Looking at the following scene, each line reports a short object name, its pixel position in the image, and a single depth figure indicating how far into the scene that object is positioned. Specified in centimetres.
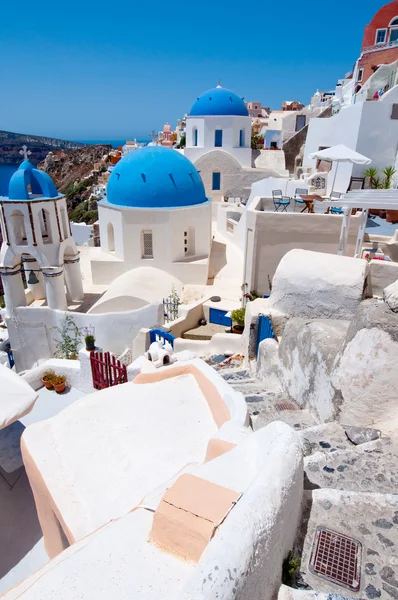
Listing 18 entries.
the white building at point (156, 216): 1327
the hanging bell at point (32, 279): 1289
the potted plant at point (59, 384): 836
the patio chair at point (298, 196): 1146
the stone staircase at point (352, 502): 225
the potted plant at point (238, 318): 992
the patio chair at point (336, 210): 1038
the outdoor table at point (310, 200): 1079
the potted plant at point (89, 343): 835
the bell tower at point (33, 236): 1180
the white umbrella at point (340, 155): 1034
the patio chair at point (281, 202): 1128
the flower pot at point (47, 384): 847
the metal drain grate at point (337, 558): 228
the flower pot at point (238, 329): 1005
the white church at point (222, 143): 2338
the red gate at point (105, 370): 777
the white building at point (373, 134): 1381
